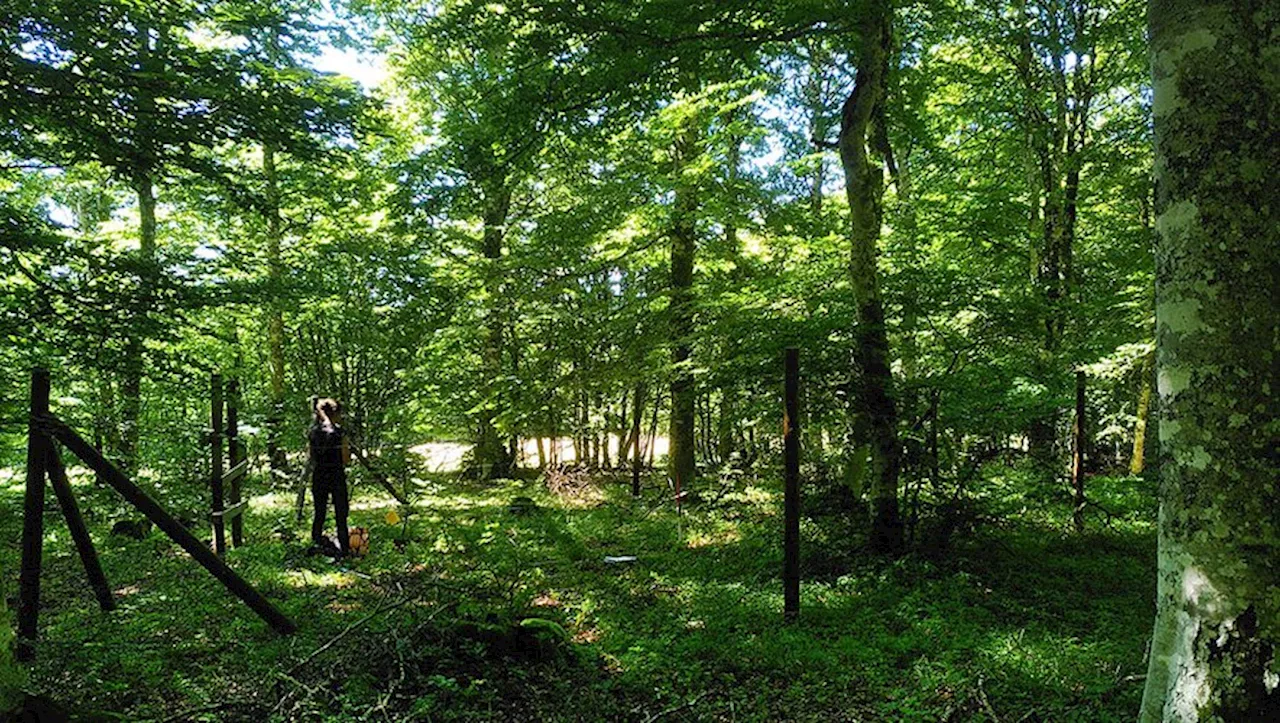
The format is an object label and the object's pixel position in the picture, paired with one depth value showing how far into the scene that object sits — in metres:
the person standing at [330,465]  8.22
